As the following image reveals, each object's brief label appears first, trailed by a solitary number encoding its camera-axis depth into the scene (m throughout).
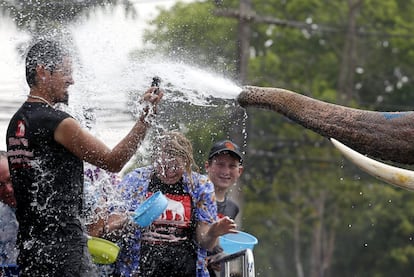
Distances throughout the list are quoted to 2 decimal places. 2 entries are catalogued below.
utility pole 33.01
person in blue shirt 12.98
